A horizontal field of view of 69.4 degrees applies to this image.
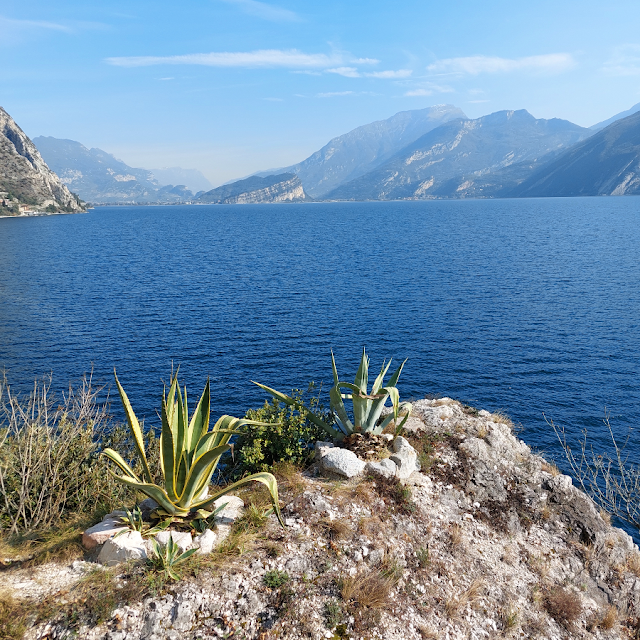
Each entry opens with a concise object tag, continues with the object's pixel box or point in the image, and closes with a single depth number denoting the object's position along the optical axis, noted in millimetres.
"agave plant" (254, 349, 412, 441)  10945
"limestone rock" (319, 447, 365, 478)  9984
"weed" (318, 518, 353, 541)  8406
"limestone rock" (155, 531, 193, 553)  7086
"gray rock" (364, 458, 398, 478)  10203
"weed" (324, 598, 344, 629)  6975
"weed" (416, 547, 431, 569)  8688
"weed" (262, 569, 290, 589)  7133
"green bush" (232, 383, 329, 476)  9773
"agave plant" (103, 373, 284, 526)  7137
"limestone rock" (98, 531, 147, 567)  6891
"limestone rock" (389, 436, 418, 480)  10562
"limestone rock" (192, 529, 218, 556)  7219
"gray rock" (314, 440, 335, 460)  10648
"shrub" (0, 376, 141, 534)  8141
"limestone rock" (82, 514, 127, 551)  7172
